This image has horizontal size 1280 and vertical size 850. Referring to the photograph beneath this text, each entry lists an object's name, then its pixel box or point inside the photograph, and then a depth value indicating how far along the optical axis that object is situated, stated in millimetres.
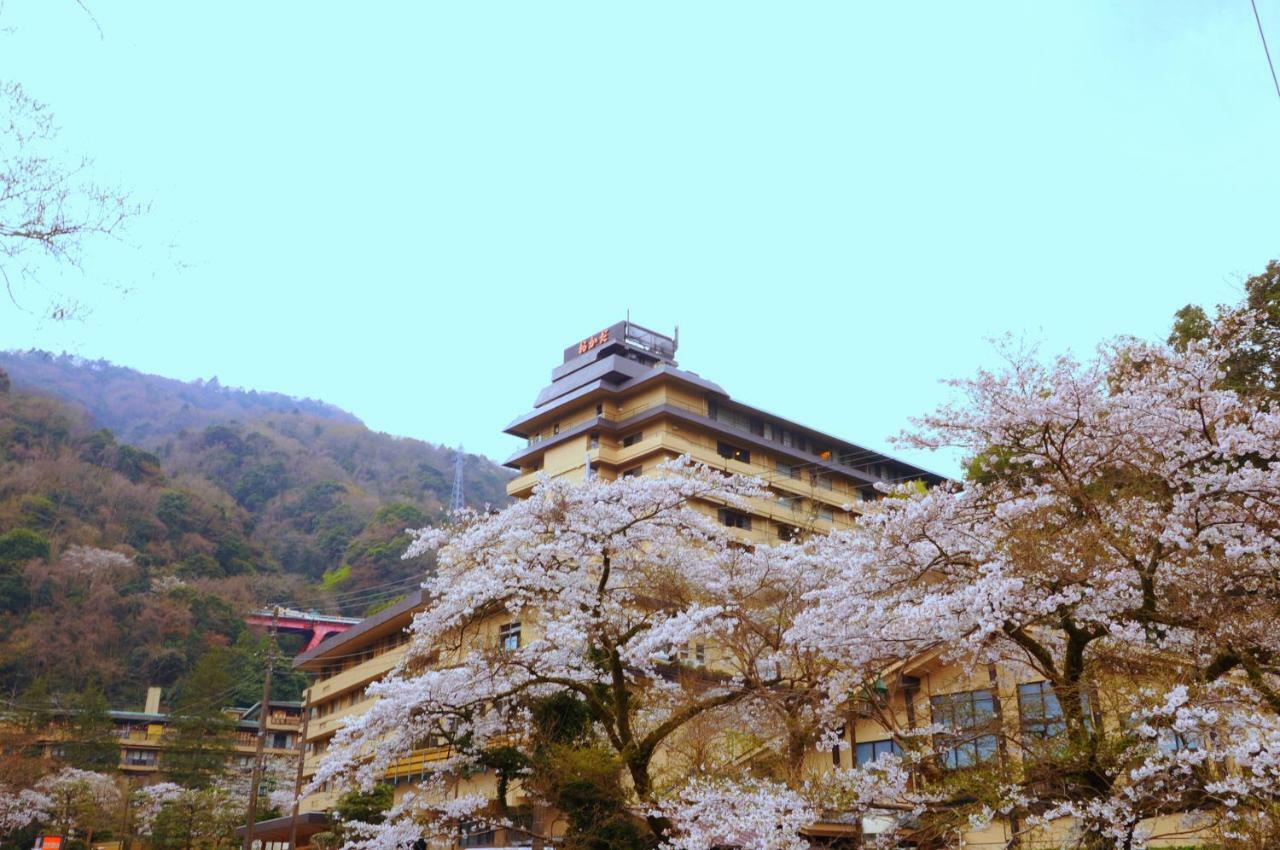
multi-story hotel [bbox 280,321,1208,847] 35938
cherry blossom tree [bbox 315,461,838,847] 13547
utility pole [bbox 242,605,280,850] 23875
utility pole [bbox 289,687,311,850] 26703
